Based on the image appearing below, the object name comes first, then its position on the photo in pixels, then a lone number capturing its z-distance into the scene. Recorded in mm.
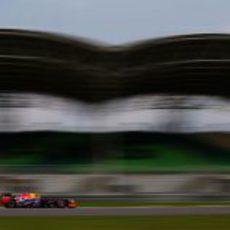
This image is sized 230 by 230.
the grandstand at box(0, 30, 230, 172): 59875
